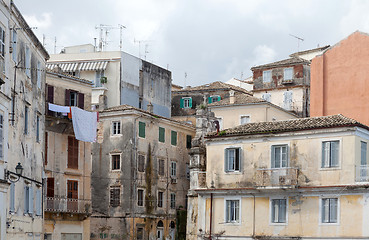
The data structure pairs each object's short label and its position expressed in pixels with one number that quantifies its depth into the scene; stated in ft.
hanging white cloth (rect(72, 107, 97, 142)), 162.09
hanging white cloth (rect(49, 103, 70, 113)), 158.71
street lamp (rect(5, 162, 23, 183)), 103.07
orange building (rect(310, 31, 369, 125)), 171.63
